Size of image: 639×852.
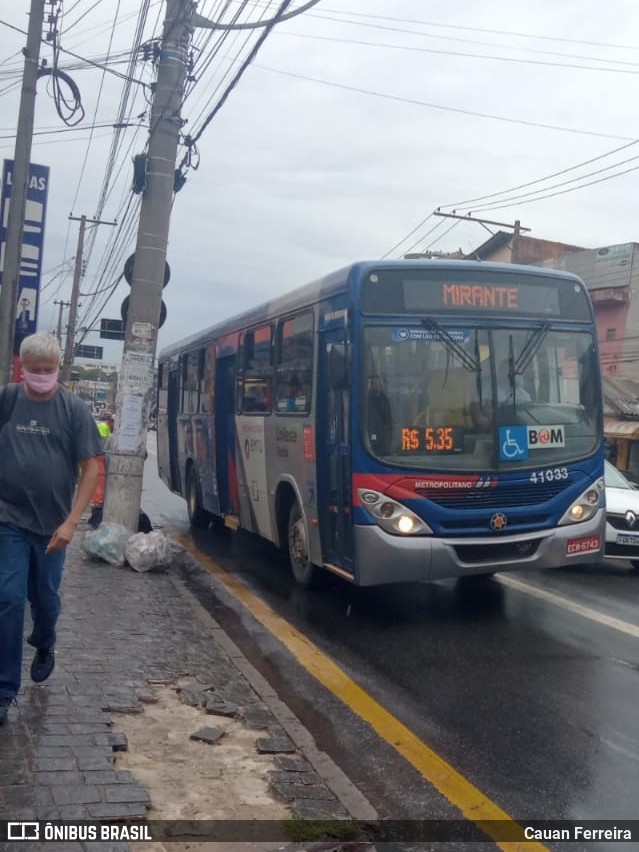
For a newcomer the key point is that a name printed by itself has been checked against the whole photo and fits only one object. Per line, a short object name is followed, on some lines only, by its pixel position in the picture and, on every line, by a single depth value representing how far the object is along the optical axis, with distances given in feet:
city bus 25.67
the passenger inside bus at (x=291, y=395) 31.30
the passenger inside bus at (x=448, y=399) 26.08
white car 36.45
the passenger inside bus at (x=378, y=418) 25.80
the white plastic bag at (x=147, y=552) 33.19
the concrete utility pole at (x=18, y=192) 52.03
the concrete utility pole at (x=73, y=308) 154.81
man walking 15.78
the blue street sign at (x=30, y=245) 58.65
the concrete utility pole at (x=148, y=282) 36.24
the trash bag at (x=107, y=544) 33.58
